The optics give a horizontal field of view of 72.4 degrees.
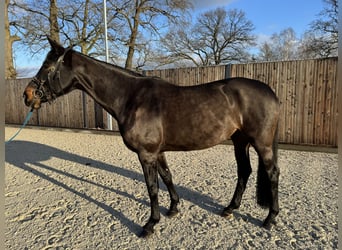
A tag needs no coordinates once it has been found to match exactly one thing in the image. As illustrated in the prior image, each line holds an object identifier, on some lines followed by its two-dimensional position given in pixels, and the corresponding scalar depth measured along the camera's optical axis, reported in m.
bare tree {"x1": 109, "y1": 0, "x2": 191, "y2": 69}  13.75
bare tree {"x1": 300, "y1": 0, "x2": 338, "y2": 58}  14.93
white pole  7.60
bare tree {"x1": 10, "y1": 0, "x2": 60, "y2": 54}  12.55
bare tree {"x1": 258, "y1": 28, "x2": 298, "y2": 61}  26.84
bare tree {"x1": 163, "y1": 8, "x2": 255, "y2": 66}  24.34
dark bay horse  2.24
